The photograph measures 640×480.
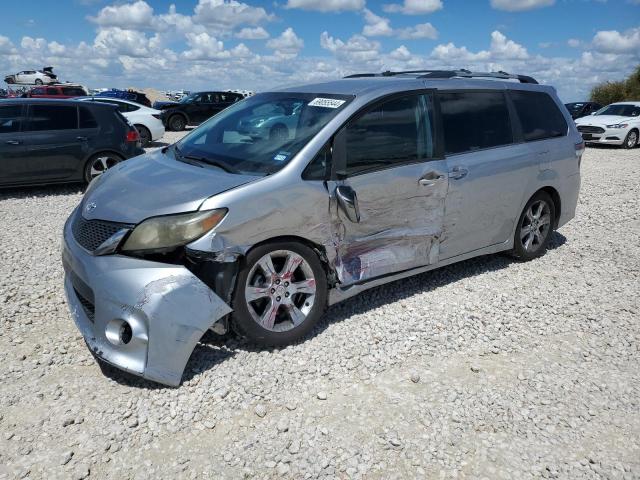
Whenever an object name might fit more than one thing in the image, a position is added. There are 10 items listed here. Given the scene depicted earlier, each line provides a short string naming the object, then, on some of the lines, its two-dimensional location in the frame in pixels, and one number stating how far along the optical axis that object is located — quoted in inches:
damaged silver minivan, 127.7
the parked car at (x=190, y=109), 861.2
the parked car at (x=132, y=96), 882.1
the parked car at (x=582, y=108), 1031.6
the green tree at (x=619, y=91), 1451.8
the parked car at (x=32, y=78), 1539.1
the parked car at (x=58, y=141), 340.8
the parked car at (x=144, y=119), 609.9
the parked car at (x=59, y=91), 842.3
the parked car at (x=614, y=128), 696.4
